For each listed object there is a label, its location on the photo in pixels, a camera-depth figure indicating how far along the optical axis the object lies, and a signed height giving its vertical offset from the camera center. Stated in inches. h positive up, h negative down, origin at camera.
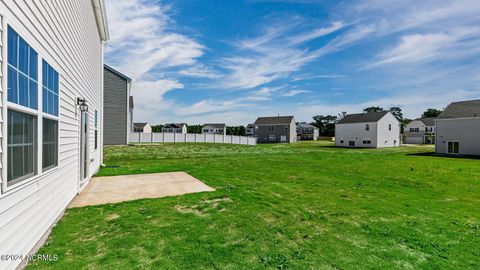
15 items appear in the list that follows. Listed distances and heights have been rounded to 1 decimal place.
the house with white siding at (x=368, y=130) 1427.2 +36.8
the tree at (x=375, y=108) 3230.6 +394.8
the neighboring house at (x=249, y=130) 2458.2 +45.1
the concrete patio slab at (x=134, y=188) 216.1 -62.9
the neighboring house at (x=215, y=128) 2614.9 +59.4
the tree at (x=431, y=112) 2945.4 +319.8
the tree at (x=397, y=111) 3127.5 +348.5
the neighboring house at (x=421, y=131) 1913.1 +47.6
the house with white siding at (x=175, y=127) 2663.4 +70.1
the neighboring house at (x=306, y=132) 2554.1 +32.0
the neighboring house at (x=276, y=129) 2050.9 +50.5
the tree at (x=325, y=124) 2705.2 +140.7
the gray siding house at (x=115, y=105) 795.4 +95.1
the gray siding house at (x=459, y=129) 914.7 +34.4
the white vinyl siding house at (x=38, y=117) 92.7 +8.3
